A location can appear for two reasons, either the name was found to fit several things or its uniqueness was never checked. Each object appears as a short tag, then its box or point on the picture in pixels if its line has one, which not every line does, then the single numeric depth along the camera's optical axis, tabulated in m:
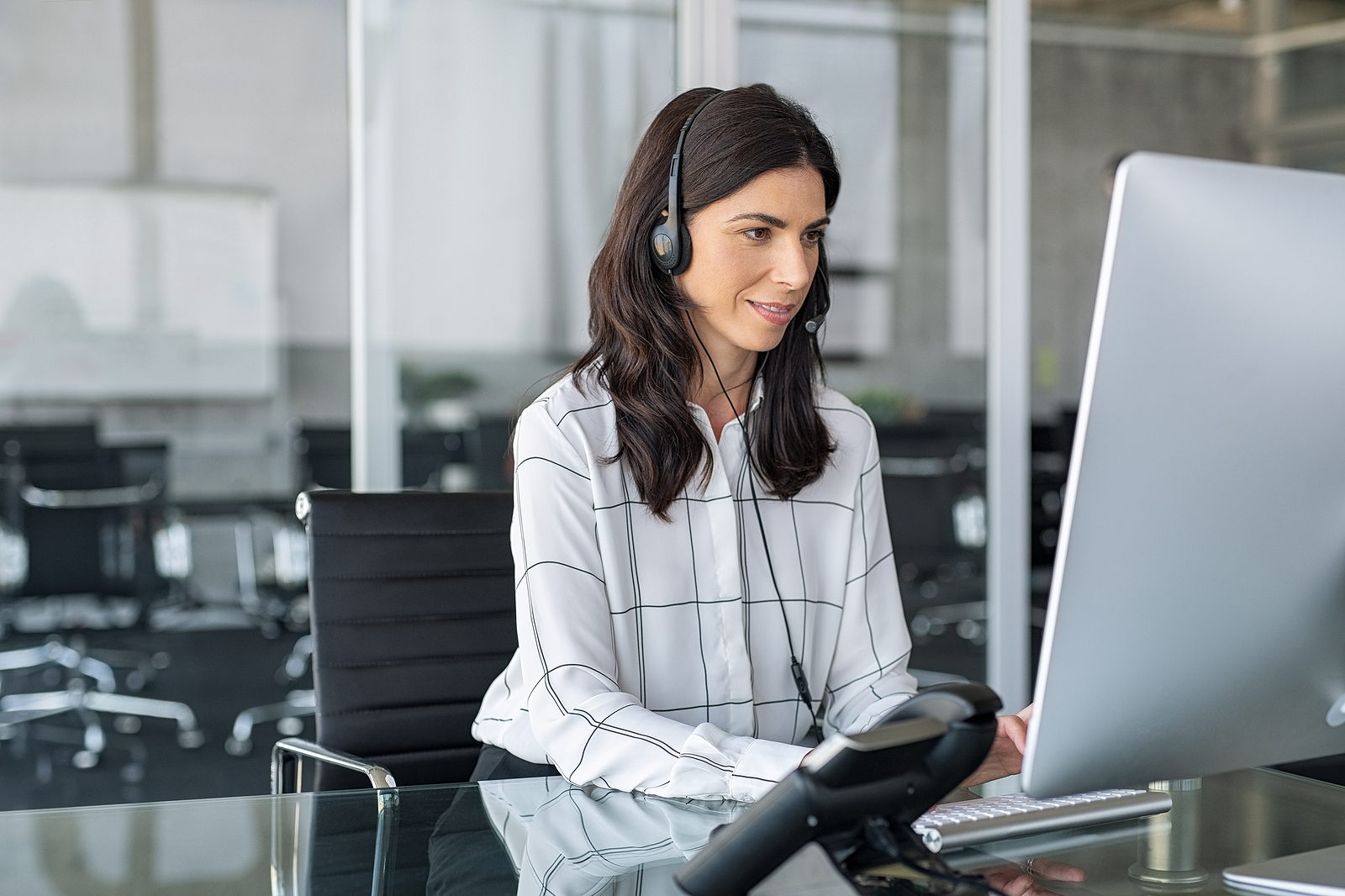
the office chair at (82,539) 6.40
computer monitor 2.29
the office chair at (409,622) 3.19
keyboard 2.59
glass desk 2.53
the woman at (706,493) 2.95
